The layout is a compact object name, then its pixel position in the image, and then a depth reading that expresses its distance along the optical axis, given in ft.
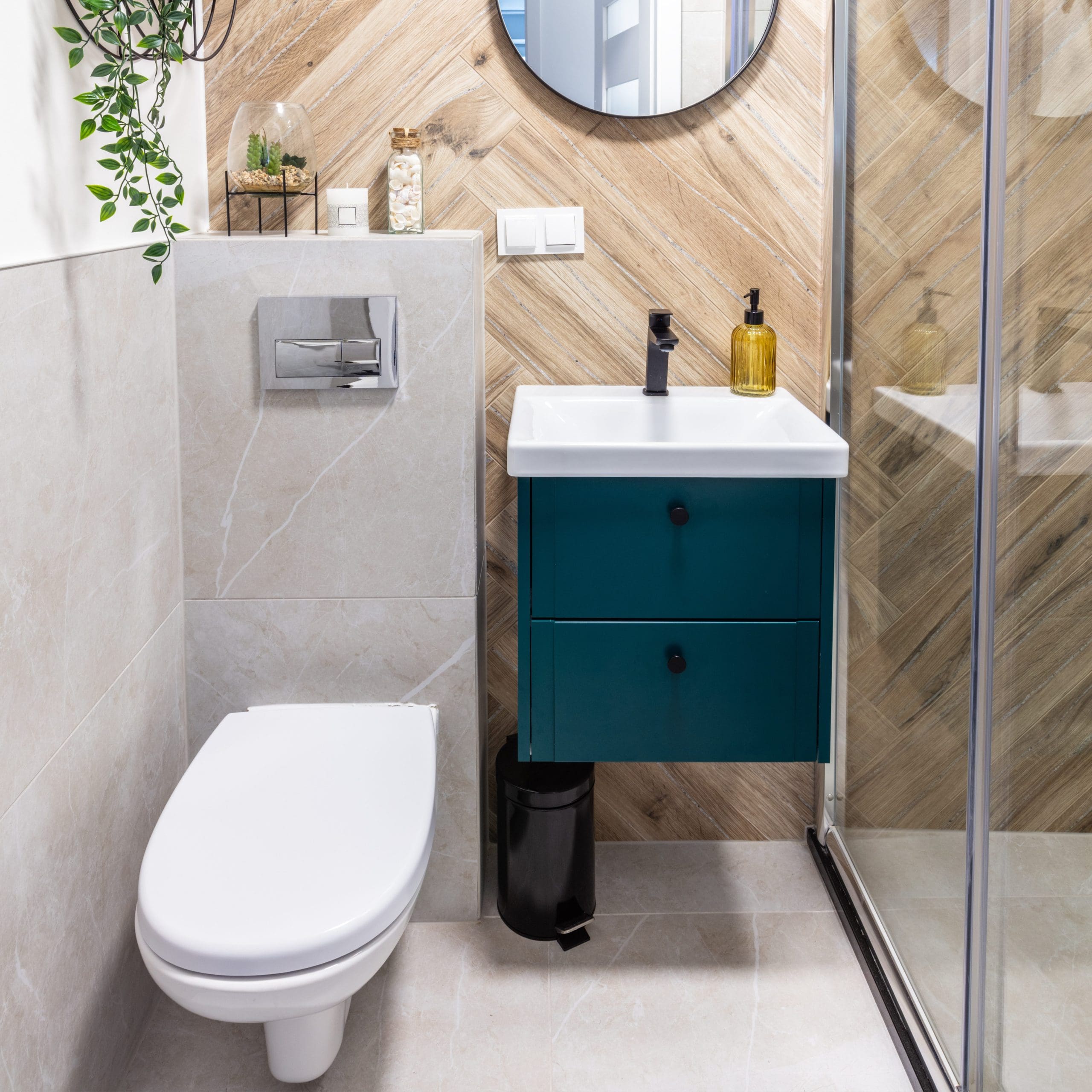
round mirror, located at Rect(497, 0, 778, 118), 6.02
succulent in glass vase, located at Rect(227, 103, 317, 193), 5.61
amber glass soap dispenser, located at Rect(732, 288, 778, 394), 6.15
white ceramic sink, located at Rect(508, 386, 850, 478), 4.90
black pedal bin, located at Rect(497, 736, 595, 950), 5.88
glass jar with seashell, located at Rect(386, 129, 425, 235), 5.74
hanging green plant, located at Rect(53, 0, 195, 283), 4.15
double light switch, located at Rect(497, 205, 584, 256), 6.20
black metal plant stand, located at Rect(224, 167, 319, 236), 5.61
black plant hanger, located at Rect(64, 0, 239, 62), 4.28
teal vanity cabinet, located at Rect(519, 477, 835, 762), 5.08
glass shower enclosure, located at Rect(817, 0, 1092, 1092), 3.51
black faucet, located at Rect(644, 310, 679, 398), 5.76
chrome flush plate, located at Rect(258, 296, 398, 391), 5.42
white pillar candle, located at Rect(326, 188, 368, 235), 5.76
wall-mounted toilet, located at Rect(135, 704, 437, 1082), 3.74
